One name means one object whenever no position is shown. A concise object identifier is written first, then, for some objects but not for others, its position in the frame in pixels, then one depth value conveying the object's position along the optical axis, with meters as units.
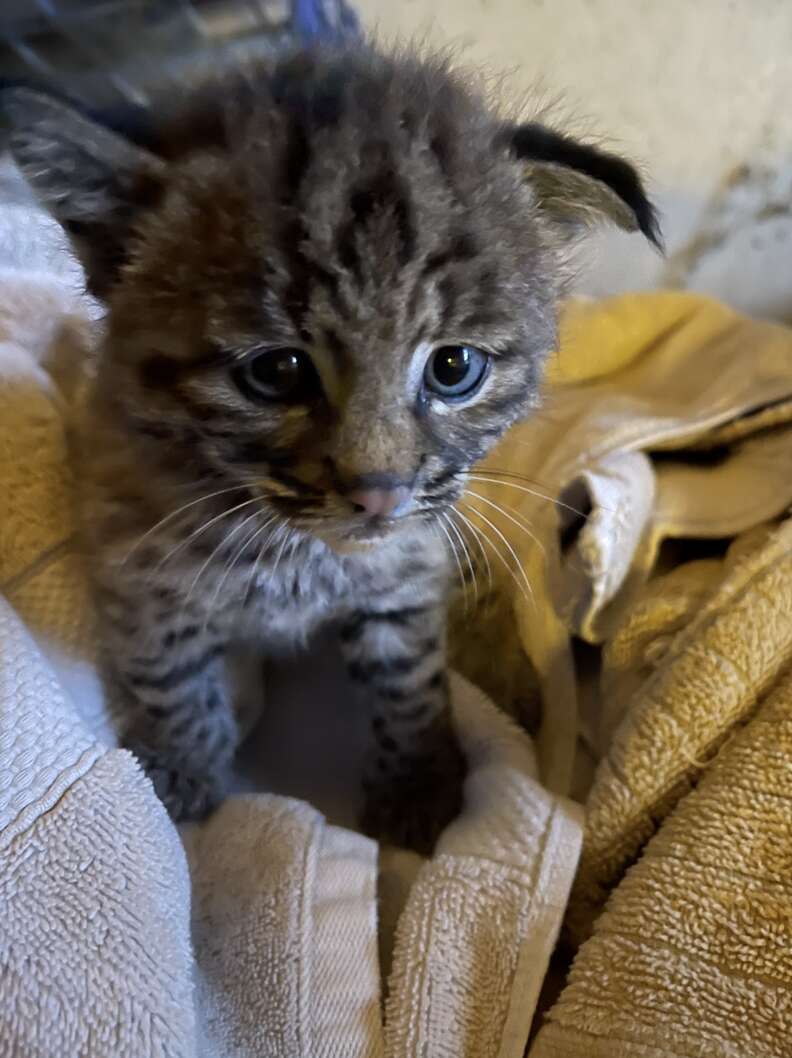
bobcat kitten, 0.13
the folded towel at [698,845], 0.14
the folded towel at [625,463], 0.20
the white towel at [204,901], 0.14
